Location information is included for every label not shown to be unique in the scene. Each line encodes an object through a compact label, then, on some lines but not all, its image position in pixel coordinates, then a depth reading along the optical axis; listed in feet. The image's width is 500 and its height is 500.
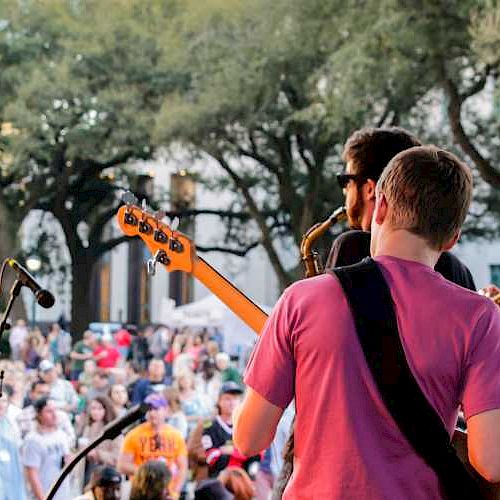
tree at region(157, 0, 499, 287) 61.41
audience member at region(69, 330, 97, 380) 71.20
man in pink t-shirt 9.35
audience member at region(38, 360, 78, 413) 49.42
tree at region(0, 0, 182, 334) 103.96
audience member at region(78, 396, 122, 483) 39.00
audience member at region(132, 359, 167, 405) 50.53
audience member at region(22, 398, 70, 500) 35.01
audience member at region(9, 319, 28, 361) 82.64
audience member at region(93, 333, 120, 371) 65.89
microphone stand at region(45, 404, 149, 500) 15.97
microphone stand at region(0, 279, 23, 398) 15.72
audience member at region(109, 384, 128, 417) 43.70
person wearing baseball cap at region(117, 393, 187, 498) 36.52
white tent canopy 84.48
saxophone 13.76
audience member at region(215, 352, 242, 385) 54.96
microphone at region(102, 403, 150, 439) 15.94
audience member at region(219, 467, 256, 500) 28.09
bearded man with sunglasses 12.87
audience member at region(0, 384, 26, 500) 30.68
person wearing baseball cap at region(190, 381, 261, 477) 33.91
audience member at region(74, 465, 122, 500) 25.89
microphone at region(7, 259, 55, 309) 15.74
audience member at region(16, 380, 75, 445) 37.37
